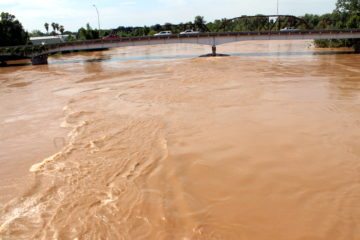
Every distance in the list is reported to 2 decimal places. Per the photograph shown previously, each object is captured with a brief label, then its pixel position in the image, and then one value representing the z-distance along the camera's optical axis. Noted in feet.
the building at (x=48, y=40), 353.72
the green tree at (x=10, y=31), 231.50
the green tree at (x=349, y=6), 239.91
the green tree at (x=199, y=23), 426.51
